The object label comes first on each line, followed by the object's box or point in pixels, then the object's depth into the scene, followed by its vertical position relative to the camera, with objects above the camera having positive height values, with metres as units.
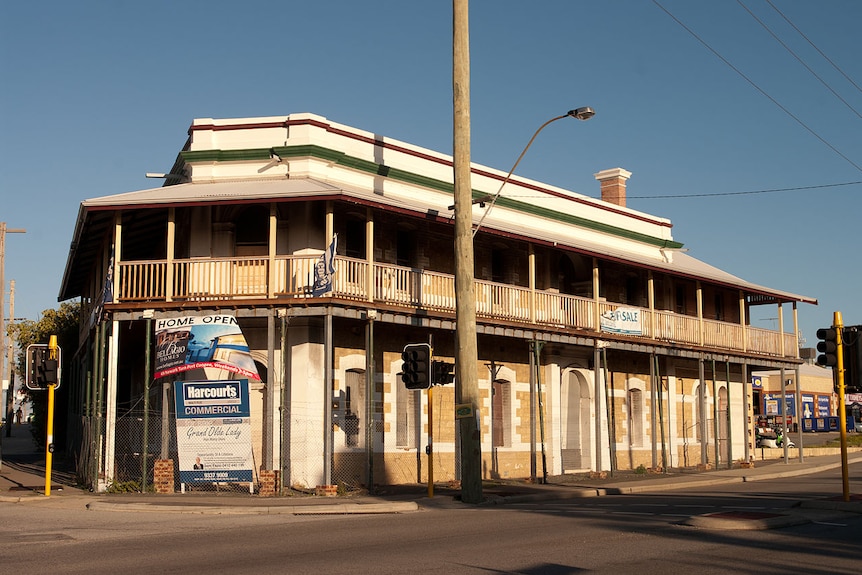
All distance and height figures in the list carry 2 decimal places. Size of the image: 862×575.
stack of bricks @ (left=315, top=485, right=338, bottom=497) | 20.61 -1.79
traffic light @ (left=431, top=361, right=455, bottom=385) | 20.03 +0.63
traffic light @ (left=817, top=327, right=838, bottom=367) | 17.66 +0.98
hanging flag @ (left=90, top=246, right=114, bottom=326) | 21.59 +2.52
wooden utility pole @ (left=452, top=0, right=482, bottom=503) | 19.34 +2.60
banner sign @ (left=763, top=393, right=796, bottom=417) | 68.88 +0.04
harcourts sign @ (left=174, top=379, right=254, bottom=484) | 20.52 -0.56
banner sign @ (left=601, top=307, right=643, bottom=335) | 28.17 +2.37
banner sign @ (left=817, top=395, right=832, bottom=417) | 76.00 -0.31
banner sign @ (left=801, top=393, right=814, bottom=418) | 72.94 -0.28
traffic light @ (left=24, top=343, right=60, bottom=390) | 20.25 +0.83
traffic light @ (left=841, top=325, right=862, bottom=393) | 17.38 +0.82
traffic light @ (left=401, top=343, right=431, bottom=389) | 19.73 +0.76
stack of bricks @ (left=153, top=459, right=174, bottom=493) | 20.58 -1.43
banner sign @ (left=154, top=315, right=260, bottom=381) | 20.80 +1.27
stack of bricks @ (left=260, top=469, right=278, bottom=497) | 20.39 -1.63
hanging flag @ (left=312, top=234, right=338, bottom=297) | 20.90 +2.86
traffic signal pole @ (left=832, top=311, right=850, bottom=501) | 17.06 -0.04
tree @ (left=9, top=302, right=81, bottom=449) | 40.50 +2.81
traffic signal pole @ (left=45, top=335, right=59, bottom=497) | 19.62 -0.57
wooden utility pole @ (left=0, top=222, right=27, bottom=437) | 28.77 +4.53
